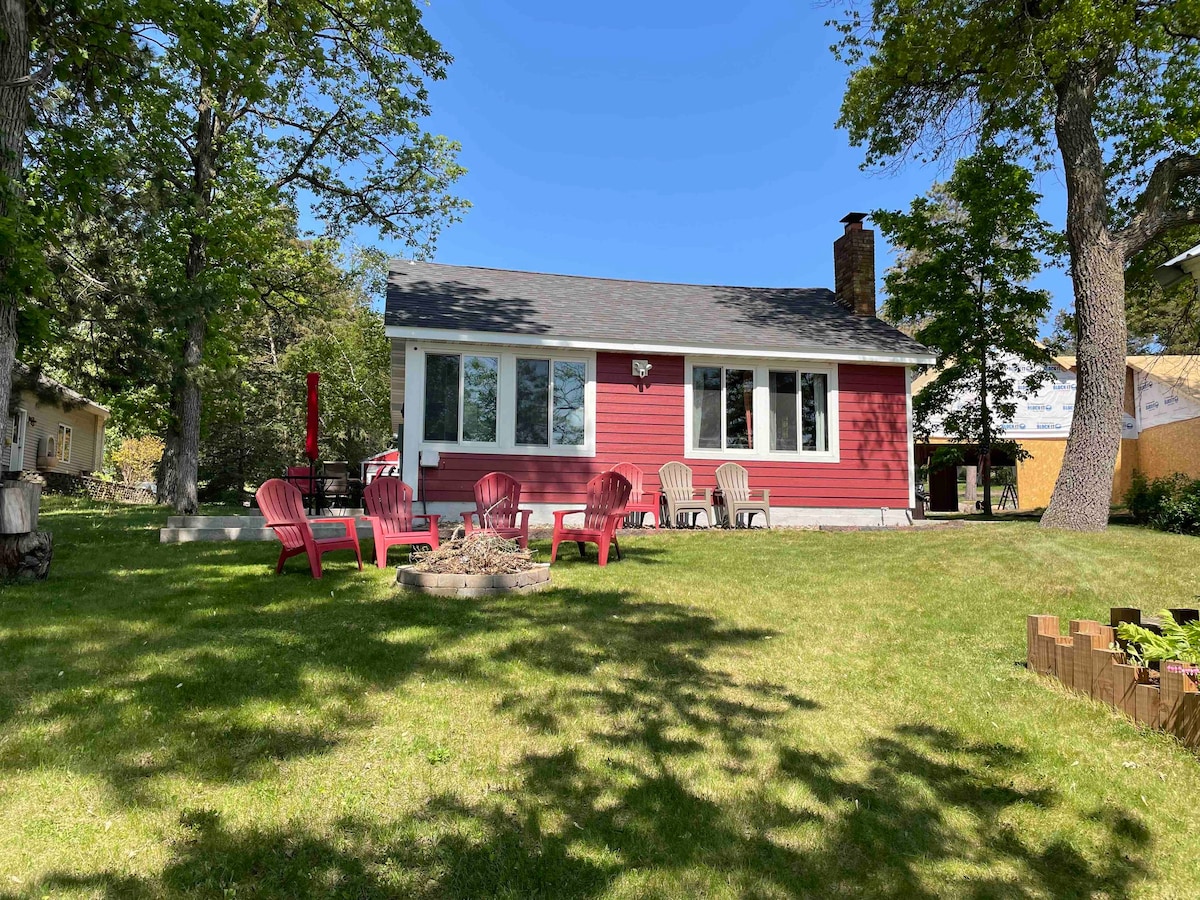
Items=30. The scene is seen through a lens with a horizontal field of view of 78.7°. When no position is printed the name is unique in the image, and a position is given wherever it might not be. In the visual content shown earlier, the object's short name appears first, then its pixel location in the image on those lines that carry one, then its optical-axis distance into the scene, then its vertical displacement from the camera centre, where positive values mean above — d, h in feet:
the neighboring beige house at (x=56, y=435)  50.49 +5.85
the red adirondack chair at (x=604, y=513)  23.29 -0.65
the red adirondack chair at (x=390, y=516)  22.04 -0.77
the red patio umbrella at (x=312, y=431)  35.35 +2.92
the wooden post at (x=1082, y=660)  12.11 -2.71
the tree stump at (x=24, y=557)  19.89 -1.92
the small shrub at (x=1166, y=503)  36.81 -0.23
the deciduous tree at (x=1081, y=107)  35.73 +23.54
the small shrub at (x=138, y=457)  88.33 +3.80
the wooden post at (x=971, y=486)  84.28 +1.24
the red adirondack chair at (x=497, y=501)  24.54 -0.30
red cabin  36.58 +5.11
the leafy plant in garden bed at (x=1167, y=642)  10.95 -2.21
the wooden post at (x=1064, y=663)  12.48 -2.85
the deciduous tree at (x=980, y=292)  51.57 +14.63
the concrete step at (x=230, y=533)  29.89 -1.81
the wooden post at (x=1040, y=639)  13.16 -2.59
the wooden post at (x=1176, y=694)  10.41 -2.82
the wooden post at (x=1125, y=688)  11.19 -2.96
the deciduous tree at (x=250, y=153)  31.96 +21.68
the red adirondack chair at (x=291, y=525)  20.70 -0.97
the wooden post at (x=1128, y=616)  13.46 -2.17
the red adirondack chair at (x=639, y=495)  35.58 -0.07
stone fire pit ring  18.45 -2.35
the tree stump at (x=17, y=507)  19.42 -0.52
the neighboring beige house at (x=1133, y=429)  64.39 +6.86
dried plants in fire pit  19.06 -1.75
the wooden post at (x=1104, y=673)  11.67 -2.82
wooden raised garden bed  10.46 -2.81
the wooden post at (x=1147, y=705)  10.78 -3.09
